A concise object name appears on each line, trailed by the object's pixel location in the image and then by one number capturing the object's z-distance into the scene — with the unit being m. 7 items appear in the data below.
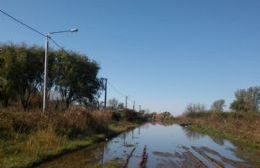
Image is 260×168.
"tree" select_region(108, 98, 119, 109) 69.70
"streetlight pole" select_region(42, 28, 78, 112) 11.98
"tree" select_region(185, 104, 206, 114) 73.53
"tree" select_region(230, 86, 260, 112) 49.14
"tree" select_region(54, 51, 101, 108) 25.90
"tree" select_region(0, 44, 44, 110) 23.59
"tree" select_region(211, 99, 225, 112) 68.71
